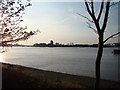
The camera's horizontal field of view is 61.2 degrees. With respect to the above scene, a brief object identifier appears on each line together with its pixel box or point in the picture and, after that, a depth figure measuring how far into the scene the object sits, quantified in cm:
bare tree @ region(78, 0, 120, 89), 334
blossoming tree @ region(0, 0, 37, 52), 414
